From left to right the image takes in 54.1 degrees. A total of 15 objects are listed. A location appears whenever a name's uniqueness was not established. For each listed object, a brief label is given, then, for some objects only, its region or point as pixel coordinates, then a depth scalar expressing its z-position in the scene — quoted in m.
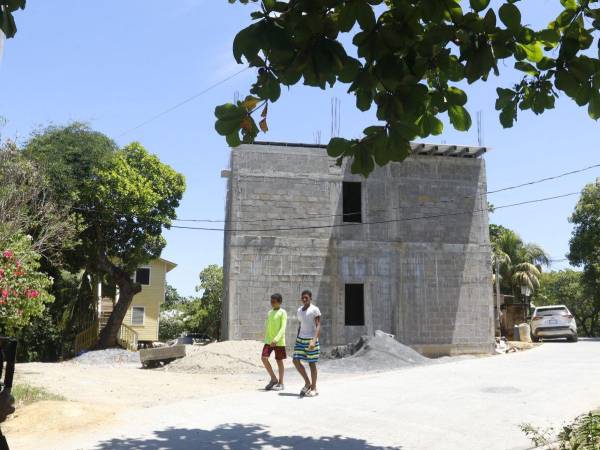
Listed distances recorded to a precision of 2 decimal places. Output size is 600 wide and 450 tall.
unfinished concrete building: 19.44
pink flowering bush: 11.41
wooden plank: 16.00
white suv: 22.41
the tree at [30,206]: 14.87
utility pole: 28.12
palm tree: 36.62
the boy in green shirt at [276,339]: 9.17
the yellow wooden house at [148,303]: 38.22
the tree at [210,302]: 41.22
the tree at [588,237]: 33.75
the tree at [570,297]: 47.11
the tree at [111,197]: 20.12
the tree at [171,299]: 51.16
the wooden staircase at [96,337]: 23.29
